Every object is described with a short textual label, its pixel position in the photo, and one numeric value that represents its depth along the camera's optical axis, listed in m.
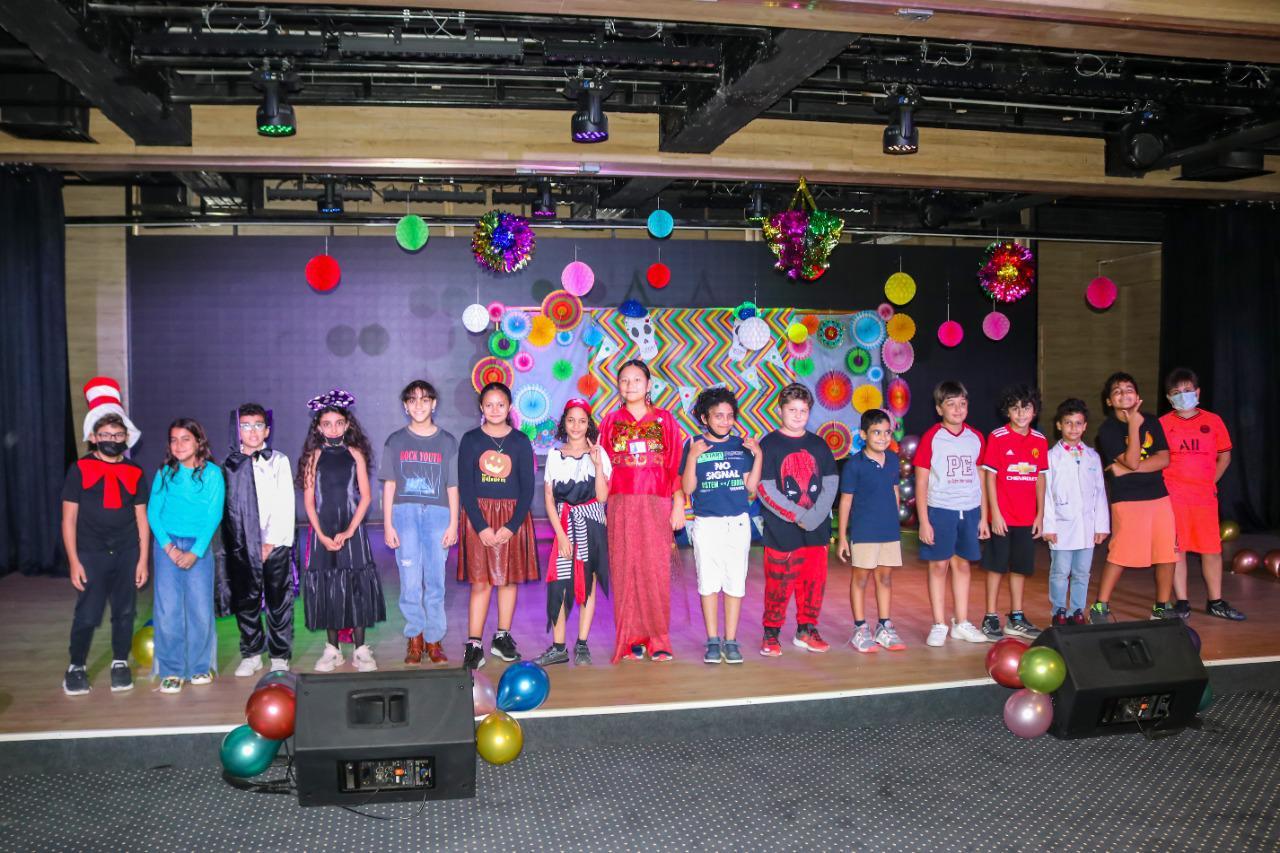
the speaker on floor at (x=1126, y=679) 3.75
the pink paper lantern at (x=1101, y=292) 8.40
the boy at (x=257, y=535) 4.28
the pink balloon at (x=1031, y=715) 3.78
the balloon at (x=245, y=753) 3.41
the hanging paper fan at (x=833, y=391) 9.31
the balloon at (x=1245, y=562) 6.50
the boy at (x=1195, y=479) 5.36
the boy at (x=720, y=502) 4.46
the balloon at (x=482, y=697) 3.67
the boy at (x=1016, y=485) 4.76
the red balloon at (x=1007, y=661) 4.00
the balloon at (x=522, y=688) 3.80
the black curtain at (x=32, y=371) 6.57
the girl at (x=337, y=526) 4.30
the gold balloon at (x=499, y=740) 3.51
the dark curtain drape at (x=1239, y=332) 8.31
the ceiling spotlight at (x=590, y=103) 4.99
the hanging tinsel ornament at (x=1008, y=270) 7.52
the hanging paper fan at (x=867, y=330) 9.54
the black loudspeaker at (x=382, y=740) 3.22
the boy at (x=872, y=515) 4.68
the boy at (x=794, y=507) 4.55
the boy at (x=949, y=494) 4.74
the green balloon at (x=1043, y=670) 3.74
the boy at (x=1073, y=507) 4.81
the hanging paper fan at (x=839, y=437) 9.24
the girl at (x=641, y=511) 4.44
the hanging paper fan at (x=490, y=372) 9.11
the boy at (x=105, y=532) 4.09
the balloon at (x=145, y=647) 4.43
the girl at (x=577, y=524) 4.46
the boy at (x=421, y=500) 4.35
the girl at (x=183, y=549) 4.15
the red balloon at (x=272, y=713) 3.41
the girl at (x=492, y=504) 4.39
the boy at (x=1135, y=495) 5.00
